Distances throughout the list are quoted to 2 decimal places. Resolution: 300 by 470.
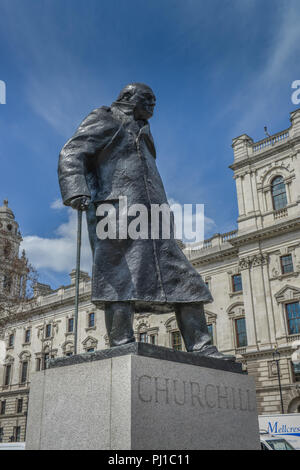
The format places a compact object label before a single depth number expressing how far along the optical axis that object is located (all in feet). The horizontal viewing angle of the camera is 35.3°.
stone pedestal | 9.87
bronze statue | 12.84
